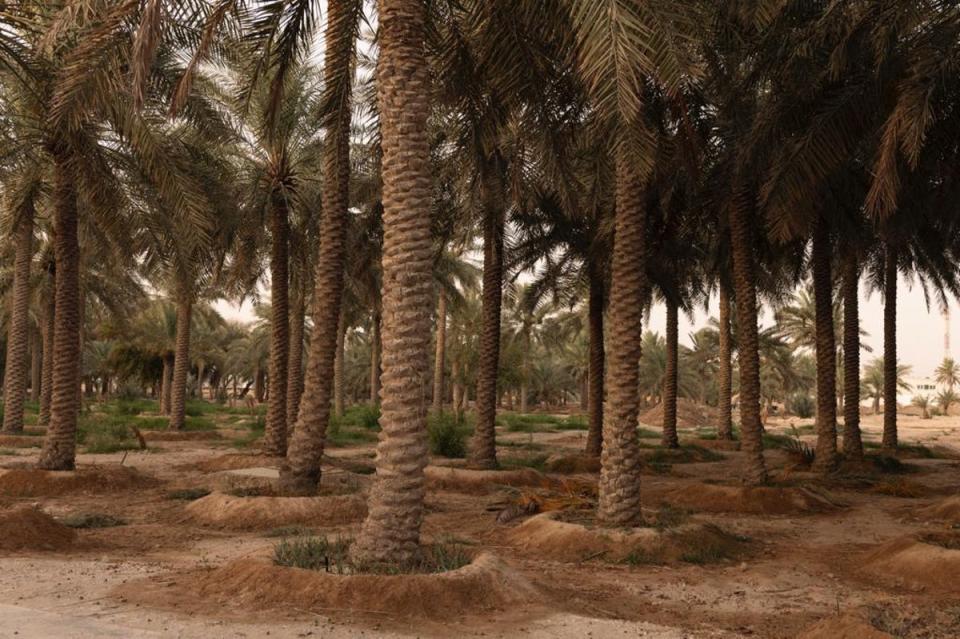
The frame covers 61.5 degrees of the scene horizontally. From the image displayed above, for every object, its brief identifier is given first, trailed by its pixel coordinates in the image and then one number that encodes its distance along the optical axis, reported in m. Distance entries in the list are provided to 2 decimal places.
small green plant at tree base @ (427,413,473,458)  22.69
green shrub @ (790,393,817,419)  61.47
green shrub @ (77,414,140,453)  22.78
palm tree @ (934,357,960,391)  91.69
